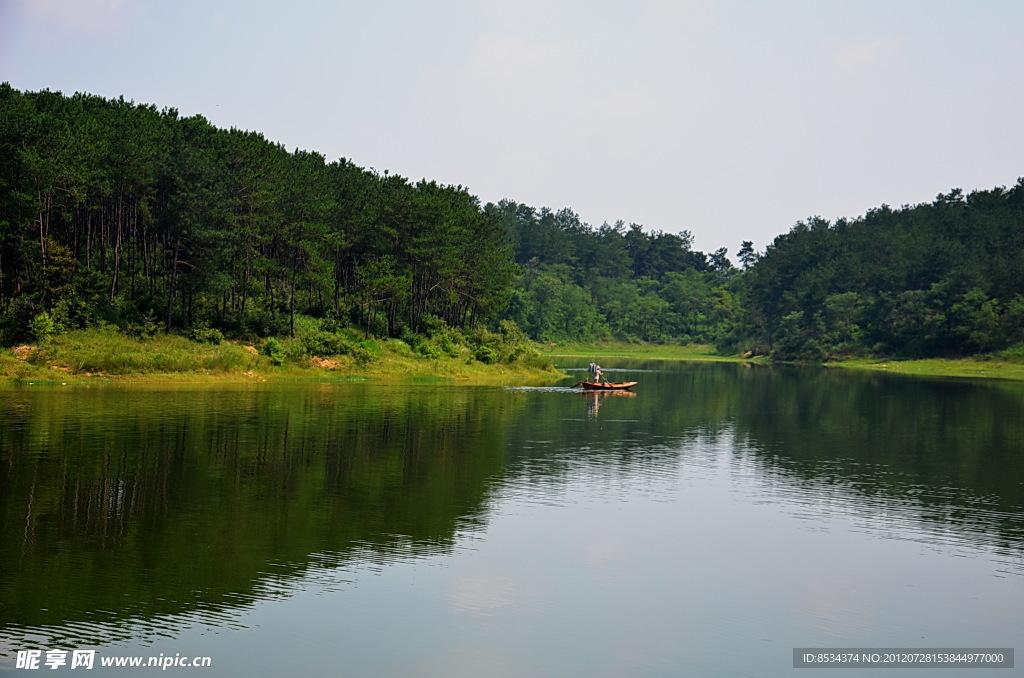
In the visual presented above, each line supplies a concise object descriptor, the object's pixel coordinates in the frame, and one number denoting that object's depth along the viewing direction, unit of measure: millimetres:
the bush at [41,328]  62469
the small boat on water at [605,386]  76688
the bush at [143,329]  69625
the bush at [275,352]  74312
